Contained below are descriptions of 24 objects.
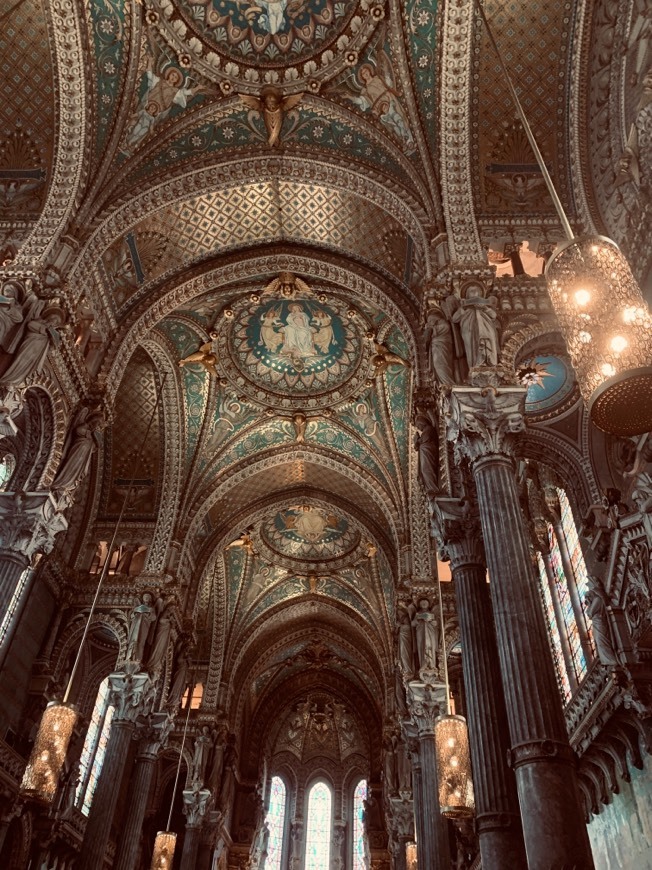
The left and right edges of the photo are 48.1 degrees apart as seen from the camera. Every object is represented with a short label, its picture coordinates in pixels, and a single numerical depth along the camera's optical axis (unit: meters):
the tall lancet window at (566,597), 10.58
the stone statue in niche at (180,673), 16.27
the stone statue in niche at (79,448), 10.15
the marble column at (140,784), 13.38
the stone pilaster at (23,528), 9.43
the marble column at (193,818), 18.81
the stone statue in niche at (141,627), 14.55
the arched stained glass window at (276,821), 26.69
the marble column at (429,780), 12.54
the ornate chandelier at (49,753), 10.06
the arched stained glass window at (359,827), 26.44
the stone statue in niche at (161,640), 14.64
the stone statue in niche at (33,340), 9.25
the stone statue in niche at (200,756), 19.64
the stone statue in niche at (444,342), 8.88
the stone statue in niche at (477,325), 8.75
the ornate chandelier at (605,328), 5.15
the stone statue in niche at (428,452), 9.77
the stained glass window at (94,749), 15.55
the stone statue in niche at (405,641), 15.16
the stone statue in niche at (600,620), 8.56
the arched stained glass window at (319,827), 26.73
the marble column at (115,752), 11.86
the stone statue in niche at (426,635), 14.76
